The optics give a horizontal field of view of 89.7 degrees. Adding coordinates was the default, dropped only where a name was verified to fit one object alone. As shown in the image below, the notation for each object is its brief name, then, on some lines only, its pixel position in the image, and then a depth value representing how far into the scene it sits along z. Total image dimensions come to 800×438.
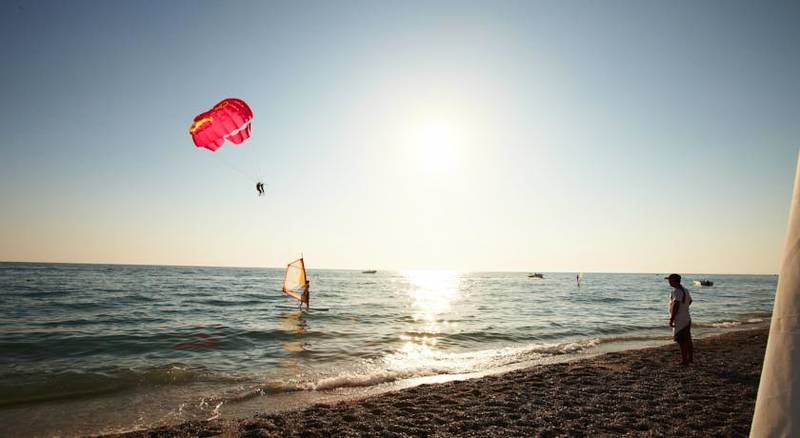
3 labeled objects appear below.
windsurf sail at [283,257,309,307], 26.47
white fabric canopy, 1.06
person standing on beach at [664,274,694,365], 9.95
